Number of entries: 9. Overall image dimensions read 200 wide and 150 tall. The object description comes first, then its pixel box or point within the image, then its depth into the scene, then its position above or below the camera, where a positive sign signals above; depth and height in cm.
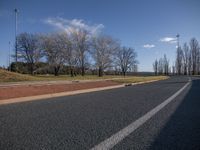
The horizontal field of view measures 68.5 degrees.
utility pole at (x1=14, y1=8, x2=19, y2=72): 4044 +518
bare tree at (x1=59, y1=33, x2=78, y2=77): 3786 +631
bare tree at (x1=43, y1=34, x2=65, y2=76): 3804 +612
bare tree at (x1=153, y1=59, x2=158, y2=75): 8100 +293
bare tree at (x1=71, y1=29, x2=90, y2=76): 3869 +753
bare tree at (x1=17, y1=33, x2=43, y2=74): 4089 +662
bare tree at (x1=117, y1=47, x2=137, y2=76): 6038 +516
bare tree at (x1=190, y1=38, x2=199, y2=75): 6207 +771
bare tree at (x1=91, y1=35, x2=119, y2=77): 3921 +557
